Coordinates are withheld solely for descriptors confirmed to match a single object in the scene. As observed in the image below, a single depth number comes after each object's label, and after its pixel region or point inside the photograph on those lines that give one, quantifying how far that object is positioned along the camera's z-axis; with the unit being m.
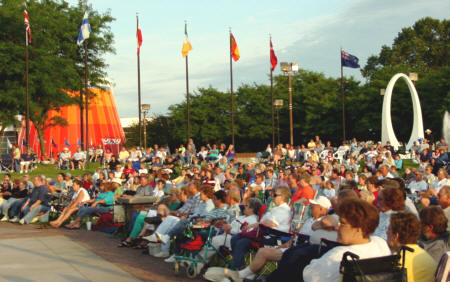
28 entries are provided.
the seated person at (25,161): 29.23
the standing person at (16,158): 29.76
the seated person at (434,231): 5.25
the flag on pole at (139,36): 35.03
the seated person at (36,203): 15.27
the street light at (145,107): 40.62
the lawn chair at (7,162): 30.00
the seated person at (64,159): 31.11
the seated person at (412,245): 4.70
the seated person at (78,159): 30.94
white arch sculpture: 35.22
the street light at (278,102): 41.56
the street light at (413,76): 36.56
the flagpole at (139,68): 35.38
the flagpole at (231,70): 38.03
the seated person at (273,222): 7.42
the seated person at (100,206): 13.70
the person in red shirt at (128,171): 21.35
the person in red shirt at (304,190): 10.49
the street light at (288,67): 36.00
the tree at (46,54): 37.66
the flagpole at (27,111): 33.16
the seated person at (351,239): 4.57
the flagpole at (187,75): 36.64
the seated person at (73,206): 14.20
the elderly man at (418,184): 13.33
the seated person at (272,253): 6.66
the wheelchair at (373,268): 4.22
